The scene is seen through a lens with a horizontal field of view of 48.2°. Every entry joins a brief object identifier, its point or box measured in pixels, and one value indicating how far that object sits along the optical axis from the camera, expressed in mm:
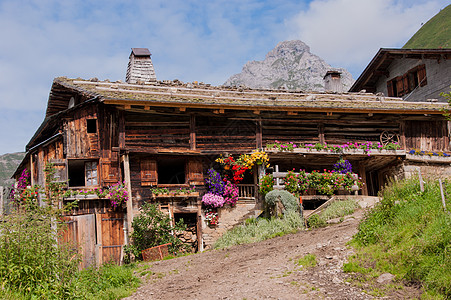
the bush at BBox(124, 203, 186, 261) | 17719
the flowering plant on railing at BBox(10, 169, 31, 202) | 21344
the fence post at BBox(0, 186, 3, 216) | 11509
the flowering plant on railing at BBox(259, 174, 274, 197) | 19625
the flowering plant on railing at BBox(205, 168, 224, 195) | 19844
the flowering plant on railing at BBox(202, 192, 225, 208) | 19500
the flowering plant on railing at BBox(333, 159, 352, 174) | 20703
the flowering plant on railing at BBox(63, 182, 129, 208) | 18344
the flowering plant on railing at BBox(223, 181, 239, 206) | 19906
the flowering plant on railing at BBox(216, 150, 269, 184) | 20188
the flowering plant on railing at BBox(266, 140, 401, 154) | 20750
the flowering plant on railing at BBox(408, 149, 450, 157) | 21734
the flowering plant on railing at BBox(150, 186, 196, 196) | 19172
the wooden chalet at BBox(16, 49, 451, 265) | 18891
